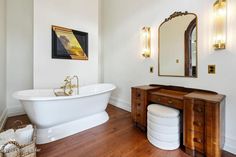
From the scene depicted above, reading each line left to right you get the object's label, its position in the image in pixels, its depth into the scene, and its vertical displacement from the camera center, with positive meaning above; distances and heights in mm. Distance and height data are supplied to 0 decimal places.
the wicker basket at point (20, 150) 1312 -751
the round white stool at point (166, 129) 1862 -722
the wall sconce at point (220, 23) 1767 +742
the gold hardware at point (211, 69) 1922 +130
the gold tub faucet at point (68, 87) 2805 -219
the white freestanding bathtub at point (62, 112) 1927 -567
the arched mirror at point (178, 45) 2166 +575
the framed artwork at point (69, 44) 3090 +831
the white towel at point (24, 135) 1563 -688
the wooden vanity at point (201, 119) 1496 -485
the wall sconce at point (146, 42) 2863 +772
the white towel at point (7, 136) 1446 -668
